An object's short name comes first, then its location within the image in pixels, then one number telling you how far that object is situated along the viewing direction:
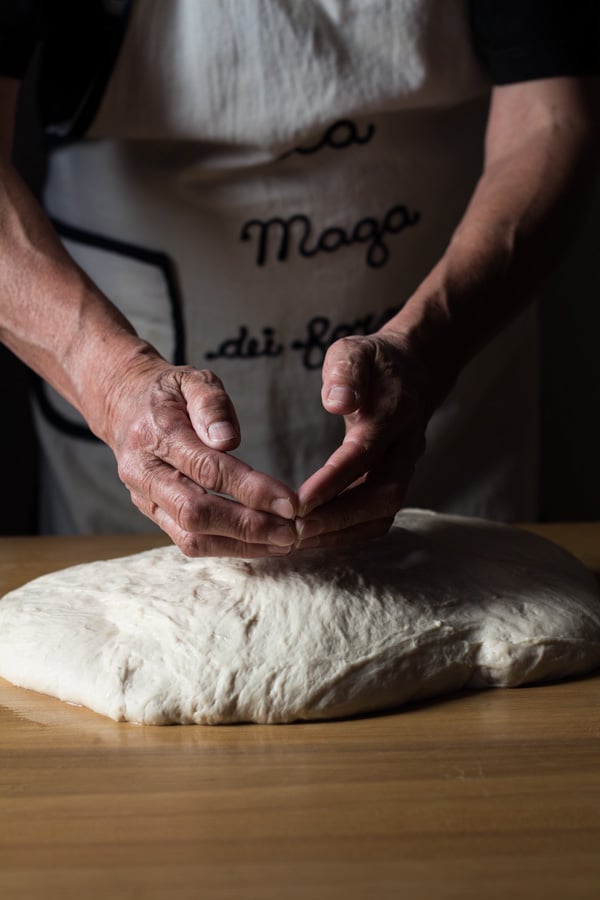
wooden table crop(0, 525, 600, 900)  0.70
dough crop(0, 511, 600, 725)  0.95
